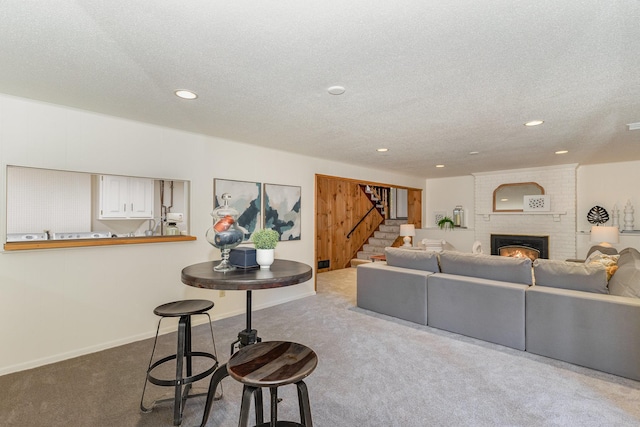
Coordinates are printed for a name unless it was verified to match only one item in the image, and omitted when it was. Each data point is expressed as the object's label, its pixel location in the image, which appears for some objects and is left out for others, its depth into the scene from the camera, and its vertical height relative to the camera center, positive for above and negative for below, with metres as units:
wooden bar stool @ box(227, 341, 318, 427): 1.26 -0.64
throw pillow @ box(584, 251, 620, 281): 3.04 -0.48
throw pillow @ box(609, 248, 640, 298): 2.60 -0.54
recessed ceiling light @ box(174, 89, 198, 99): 2.39 +0.97
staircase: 8.06 -0.61
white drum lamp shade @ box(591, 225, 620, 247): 4.84 -0.26
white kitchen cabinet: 3.90 +0.24
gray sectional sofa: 2.56 -0.83
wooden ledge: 2.56 -0.24
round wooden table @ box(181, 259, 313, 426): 1.54 -0.32
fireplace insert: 6.20 -0.57
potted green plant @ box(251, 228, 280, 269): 1.87 -0.17
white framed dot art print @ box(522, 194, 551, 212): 6.21 +0.31
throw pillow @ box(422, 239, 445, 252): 5.57 -0.49
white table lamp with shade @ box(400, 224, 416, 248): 7.05 -0.30
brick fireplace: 5.96 +0.08
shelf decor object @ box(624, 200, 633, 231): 5.39 +0.01
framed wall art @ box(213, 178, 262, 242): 3.89 +0.25
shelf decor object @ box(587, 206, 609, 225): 5.67 +0.06
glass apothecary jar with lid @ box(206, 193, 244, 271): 1.89 -0.11
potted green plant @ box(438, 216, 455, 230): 7.44 -0.15
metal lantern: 7.49 +0.05
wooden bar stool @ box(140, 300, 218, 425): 1.91 -0.90
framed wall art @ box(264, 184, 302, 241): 4.43 +0.12
